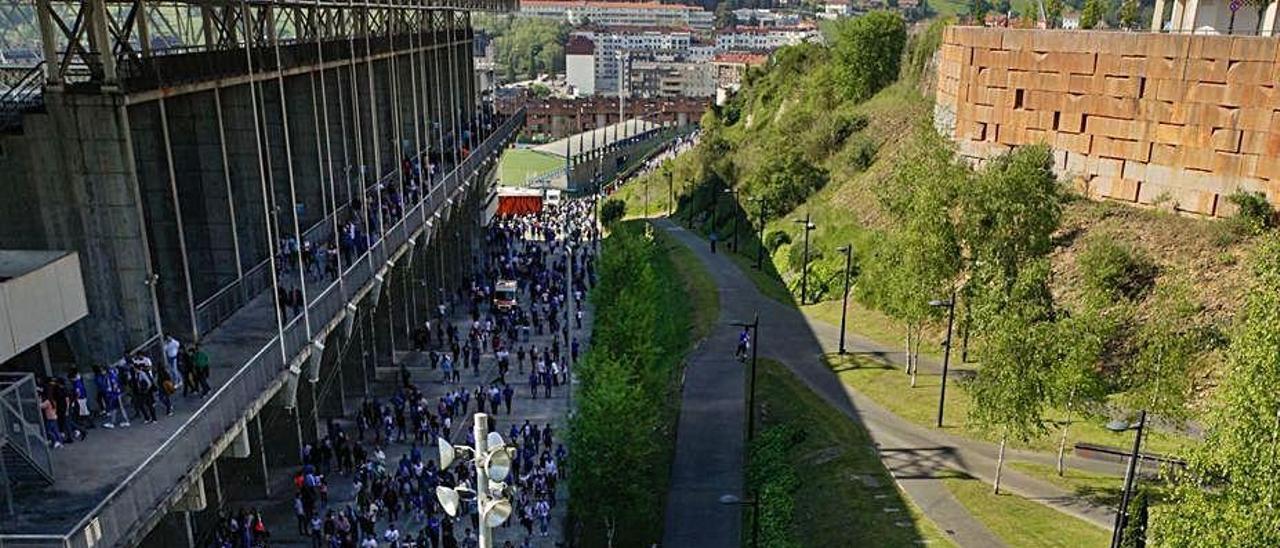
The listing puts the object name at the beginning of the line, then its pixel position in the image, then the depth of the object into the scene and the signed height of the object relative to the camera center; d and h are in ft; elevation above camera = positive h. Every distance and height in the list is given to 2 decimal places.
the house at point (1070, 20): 168.14 -2.71
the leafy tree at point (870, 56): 217.77 -11.75
